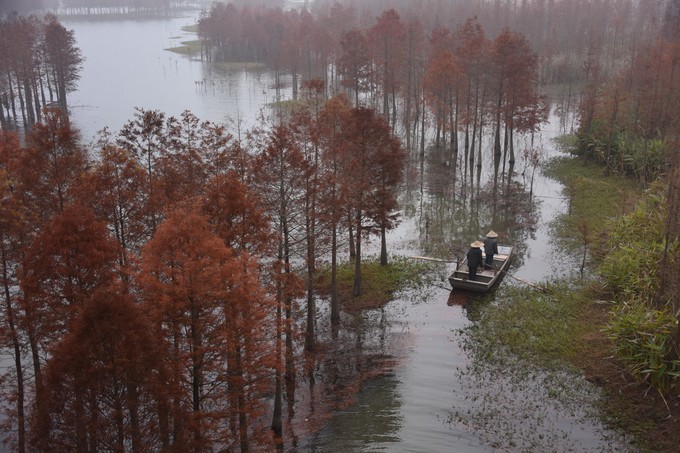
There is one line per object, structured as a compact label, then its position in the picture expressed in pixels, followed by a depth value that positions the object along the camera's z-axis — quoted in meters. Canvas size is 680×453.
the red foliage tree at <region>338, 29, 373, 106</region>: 48.47
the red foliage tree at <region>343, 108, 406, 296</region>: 24.39
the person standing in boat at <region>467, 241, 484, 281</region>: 25.39
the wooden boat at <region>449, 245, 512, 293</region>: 25.37
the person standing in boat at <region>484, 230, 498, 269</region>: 26.97
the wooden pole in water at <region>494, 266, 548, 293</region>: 25.23
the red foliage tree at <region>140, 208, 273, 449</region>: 13.12
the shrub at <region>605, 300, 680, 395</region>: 17.45
